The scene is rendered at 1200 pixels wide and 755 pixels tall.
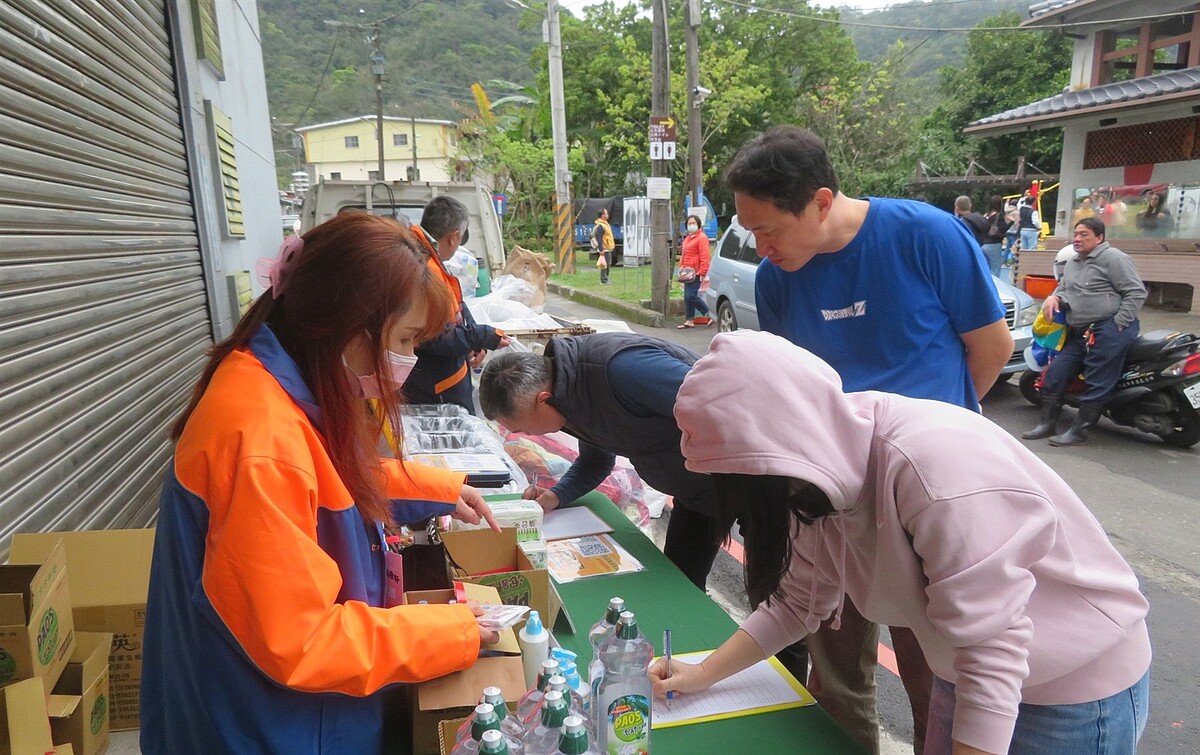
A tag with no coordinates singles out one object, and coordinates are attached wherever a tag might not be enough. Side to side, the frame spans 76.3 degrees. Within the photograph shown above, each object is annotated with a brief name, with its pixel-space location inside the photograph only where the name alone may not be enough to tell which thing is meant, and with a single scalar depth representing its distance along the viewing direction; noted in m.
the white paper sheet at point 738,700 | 1.50
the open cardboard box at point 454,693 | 1.27
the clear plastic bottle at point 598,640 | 1.36
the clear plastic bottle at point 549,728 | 1.08
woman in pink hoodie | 1.02
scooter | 5.20
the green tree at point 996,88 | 22.92
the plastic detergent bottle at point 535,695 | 1.22
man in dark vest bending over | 2.10
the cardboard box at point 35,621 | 1.46
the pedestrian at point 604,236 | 18.14
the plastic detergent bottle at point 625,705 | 1.29
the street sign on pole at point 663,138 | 10.59
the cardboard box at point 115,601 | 1.82
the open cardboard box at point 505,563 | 1.72
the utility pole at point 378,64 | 22.84
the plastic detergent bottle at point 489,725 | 1.06
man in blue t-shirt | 2.08
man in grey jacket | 5.38
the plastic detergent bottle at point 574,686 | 1.27
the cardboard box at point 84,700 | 1.57
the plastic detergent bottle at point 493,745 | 0.97
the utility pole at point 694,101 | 11.11
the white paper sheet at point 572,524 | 2.42
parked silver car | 8.55
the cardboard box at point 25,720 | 1.38
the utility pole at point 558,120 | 15.41
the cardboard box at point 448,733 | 1.24
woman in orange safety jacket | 1.03
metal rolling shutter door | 1.94
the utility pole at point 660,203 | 10.78
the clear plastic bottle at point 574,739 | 1.00
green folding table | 1.42
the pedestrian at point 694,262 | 10.92
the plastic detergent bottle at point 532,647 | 1.48
